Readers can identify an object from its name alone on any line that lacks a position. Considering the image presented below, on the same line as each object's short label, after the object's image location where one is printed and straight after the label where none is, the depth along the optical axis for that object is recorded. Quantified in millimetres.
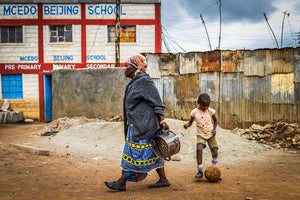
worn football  3842
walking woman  3268
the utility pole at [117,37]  12938
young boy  4051
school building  14938
